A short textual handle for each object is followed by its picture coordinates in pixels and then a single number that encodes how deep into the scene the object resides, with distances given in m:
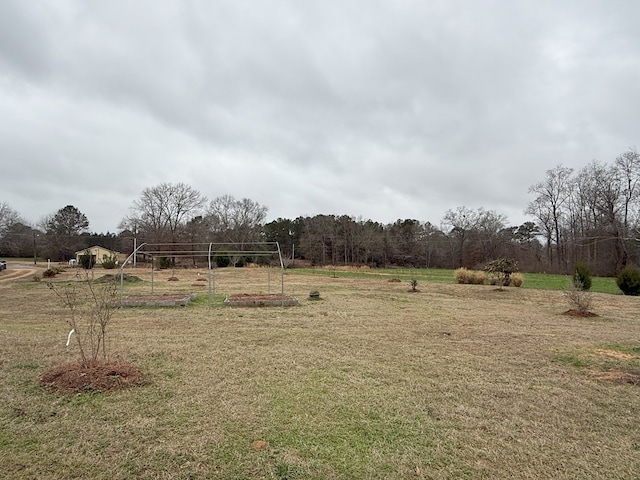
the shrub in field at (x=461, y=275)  21.72
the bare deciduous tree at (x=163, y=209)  42.75
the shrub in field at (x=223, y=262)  35.64
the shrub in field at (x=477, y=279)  21.44
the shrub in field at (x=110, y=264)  29.83
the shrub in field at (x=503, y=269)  18.23
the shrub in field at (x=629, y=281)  16.88
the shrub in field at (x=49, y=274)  21.91
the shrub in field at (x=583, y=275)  16.33
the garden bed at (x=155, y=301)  11.20
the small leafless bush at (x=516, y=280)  19.80
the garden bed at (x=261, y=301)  11.40
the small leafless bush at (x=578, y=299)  10.38
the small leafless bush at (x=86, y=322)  4.49
